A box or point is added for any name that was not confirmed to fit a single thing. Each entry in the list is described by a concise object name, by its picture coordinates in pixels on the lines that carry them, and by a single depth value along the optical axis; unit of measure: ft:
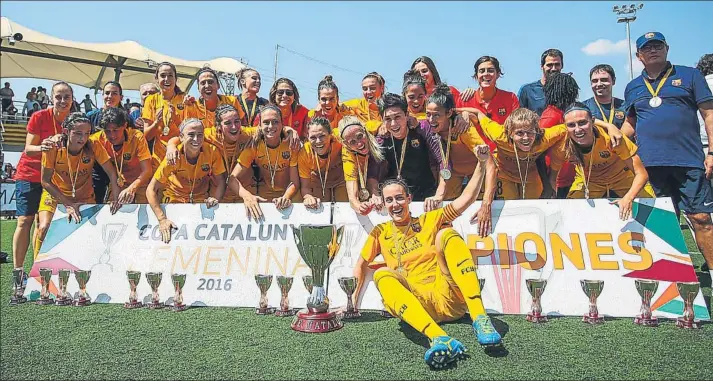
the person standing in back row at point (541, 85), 17.47
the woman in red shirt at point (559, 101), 15.52
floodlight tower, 95.67
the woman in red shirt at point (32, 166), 17.16
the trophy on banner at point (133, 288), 13.73
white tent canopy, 57.57
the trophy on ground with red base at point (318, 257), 11.40
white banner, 12.05
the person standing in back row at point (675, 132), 13.64
